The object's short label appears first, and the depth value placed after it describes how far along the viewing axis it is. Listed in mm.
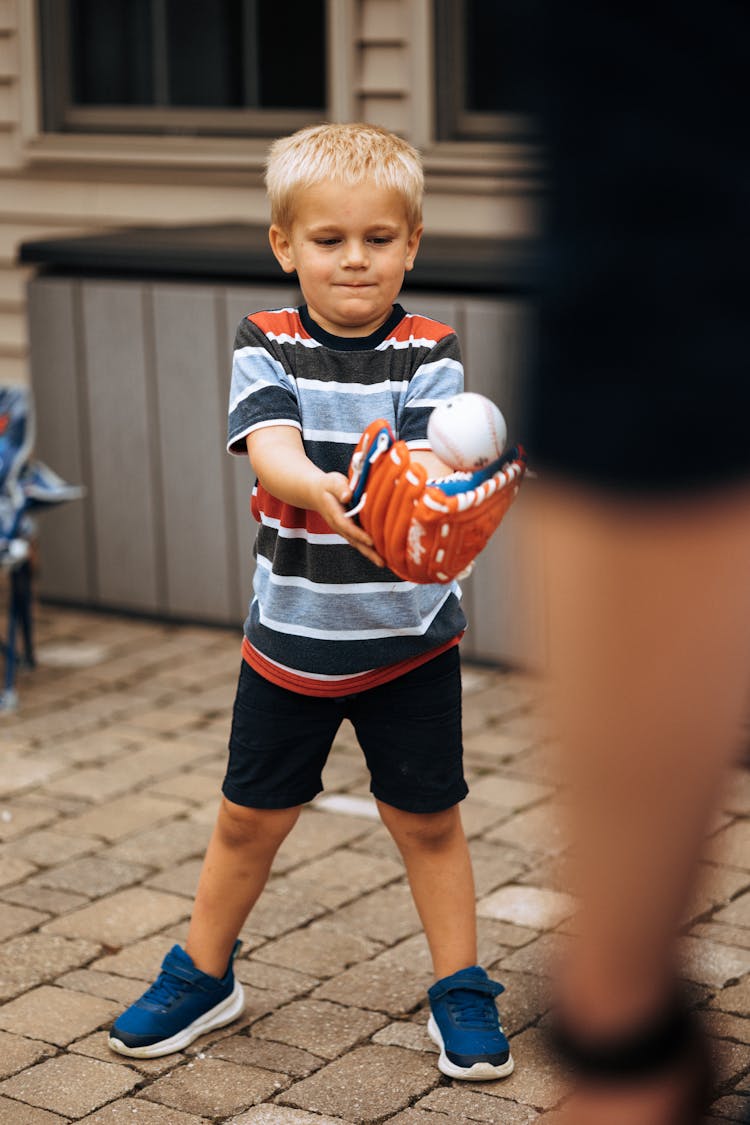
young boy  2787
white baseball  2330
